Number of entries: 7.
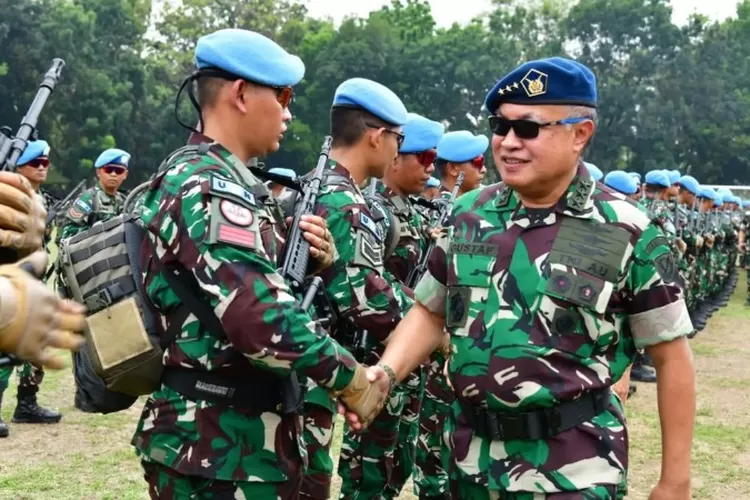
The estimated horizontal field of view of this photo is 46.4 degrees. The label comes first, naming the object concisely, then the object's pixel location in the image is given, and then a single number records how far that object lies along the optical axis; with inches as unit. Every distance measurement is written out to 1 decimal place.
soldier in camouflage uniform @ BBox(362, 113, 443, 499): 187.2
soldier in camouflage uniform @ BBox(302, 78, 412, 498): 149.6
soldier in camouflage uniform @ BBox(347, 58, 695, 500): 104.9
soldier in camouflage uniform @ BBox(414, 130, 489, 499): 200.1
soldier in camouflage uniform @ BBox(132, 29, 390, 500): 101.1
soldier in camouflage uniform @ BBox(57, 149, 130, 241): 298.5
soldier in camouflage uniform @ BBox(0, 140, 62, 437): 272.8
